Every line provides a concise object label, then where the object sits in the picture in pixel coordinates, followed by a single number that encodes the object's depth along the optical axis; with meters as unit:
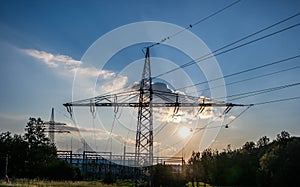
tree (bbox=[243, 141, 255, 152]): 112.31
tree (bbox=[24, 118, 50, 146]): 76.25
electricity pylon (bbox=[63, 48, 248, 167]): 34.25
